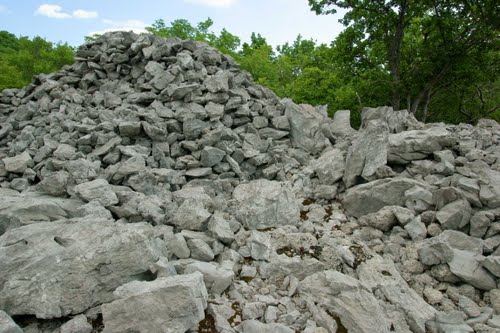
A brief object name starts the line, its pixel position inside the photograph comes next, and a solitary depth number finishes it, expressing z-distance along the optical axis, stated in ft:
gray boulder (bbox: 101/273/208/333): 13.57
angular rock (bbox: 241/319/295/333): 14.53
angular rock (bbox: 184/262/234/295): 17.12
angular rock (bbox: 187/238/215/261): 19.38
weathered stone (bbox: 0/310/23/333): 12.70
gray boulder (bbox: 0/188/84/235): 20.25
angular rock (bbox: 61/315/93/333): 14.06
